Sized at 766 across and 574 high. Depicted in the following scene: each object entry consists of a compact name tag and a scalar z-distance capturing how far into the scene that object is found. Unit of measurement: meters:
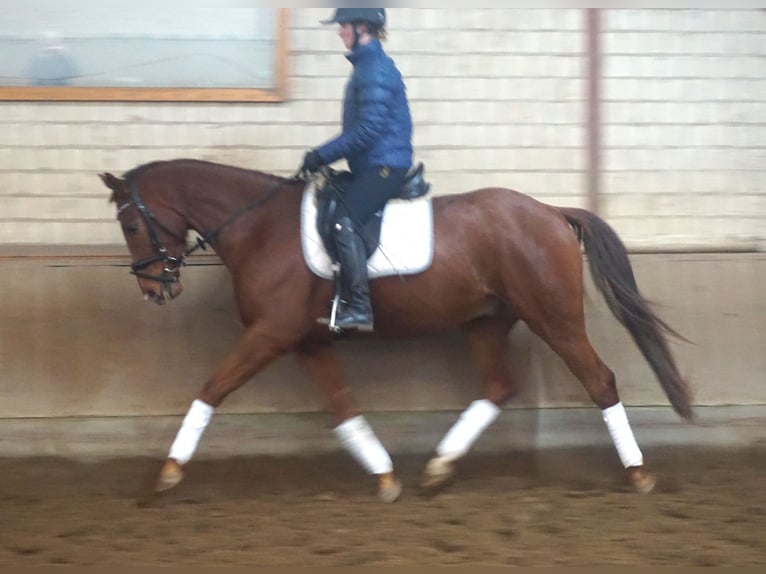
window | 6.44
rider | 5.02
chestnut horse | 5.20
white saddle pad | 5.18
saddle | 5.12
